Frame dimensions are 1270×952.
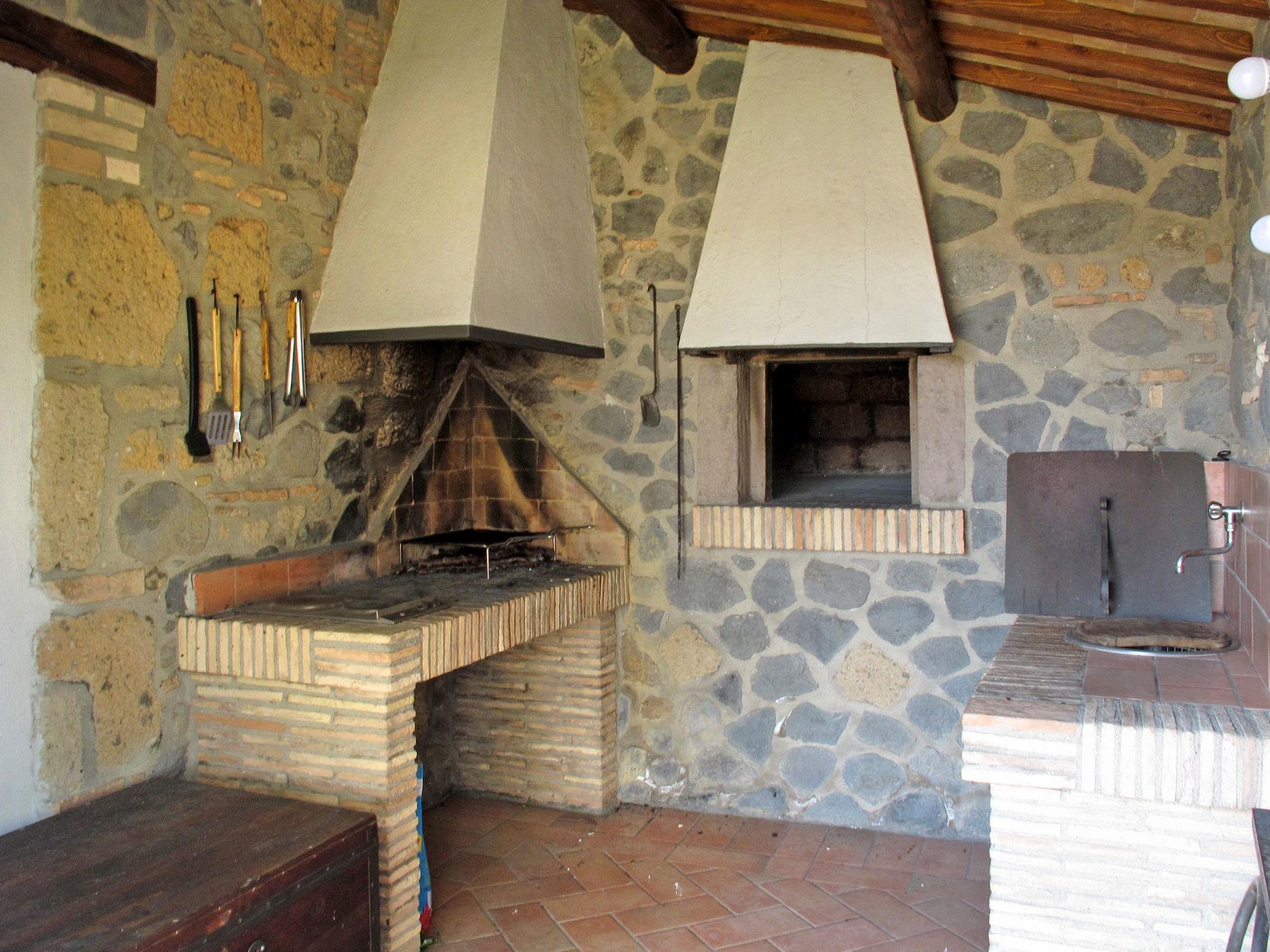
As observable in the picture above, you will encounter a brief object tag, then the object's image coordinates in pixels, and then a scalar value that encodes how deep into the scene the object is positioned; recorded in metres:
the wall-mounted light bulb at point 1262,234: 1.80
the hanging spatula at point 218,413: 3.05
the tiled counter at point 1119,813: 1.92
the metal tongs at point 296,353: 3.37
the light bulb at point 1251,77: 1.87
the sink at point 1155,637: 2.63
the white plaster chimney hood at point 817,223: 3.34
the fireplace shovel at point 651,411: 3.99
